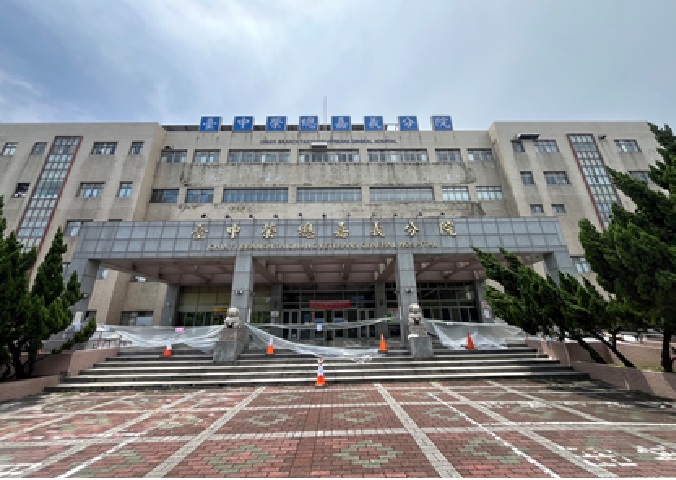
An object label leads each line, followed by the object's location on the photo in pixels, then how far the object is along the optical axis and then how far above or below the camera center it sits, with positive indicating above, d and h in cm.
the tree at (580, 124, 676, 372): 730 +226
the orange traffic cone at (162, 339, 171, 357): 1345 -4
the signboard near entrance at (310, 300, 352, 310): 2345 +310
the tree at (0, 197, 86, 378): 924 +137
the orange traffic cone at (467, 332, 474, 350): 1384 +7
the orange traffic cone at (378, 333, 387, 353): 1326 -9
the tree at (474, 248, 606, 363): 1012 +145
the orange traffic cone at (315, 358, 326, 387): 1075 -105
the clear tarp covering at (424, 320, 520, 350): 1402 +44
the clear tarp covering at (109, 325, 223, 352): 1352 +55
